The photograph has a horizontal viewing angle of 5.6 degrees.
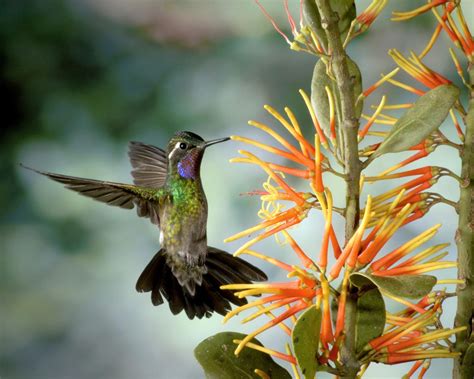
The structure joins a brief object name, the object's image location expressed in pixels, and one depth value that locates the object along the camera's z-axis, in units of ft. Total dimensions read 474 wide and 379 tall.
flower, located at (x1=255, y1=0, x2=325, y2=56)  7.09
